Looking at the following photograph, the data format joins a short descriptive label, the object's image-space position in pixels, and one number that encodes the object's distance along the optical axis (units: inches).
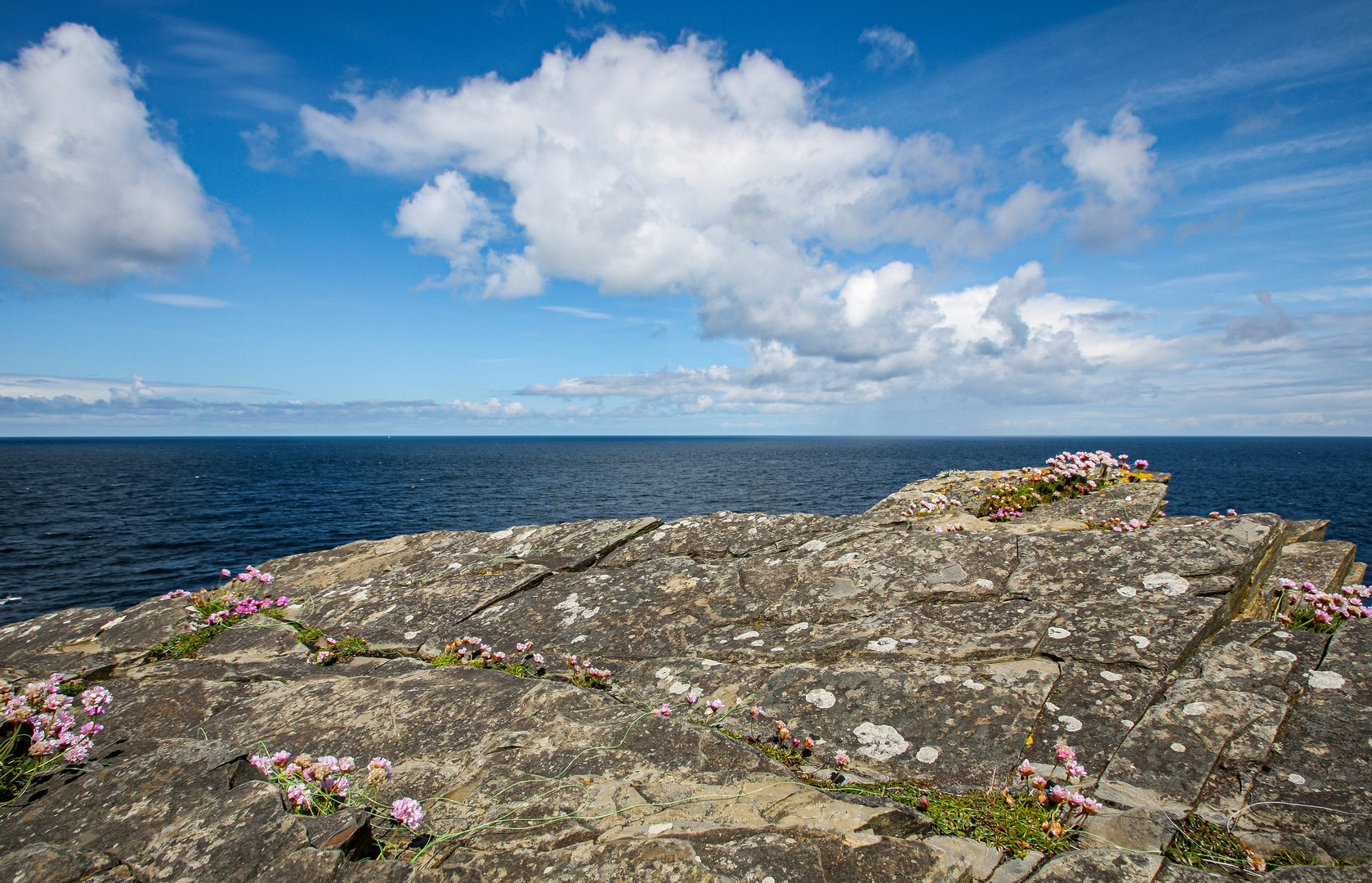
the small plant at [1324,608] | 265.0
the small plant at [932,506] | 494.3
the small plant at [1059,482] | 487.2
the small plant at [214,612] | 353.1
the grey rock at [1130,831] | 166.4
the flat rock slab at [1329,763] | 171.3
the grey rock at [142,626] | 363.3
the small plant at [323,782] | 169.2
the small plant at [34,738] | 166.7
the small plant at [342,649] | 329.7
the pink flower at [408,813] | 160.2
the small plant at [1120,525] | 373.7
